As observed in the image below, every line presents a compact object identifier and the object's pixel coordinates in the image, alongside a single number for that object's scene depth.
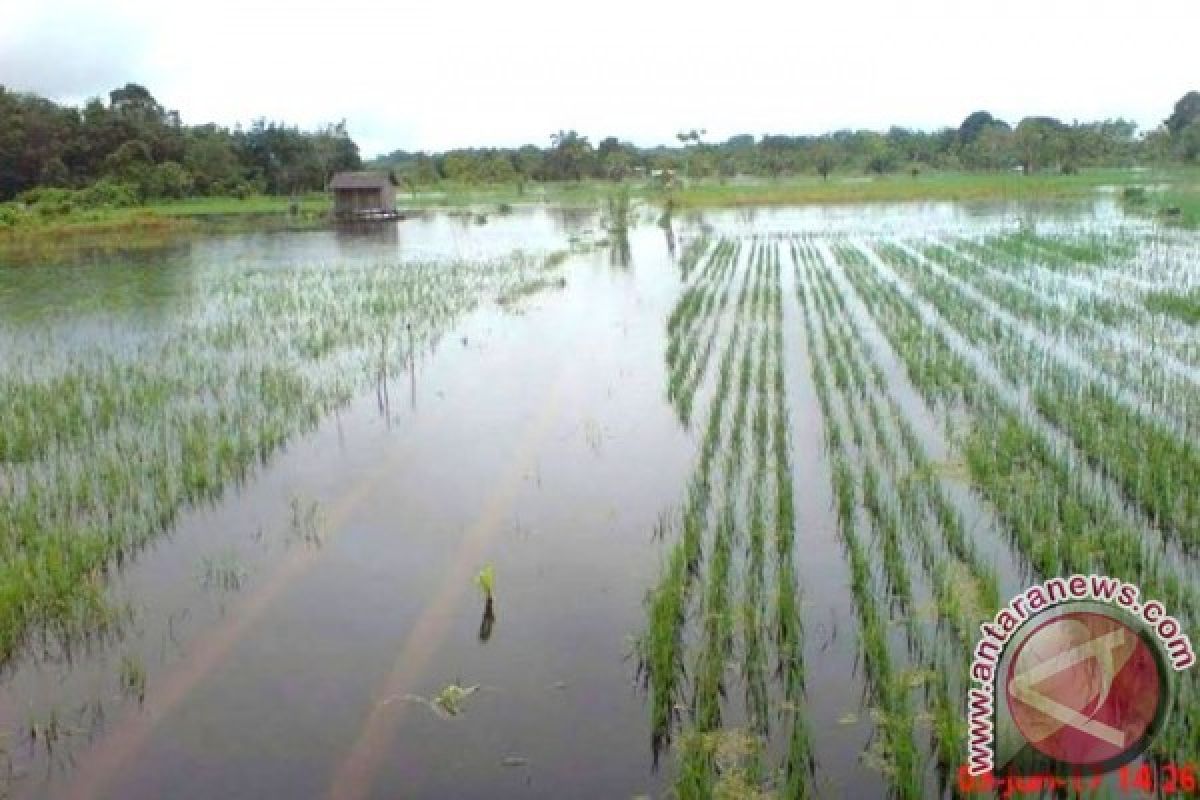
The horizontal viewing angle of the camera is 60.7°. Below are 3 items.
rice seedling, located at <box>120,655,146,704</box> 4.33
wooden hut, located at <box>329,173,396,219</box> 40.66
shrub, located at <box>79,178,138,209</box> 43.04
